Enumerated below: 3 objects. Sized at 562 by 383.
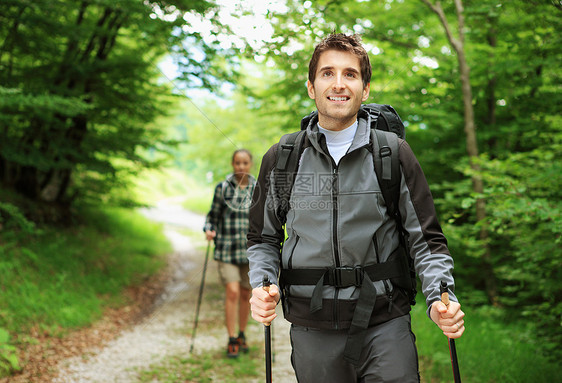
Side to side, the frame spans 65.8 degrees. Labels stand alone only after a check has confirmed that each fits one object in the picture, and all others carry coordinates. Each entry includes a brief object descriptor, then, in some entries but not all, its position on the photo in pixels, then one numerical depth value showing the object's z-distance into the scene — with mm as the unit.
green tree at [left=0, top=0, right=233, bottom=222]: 5867
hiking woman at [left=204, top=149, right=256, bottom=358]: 5371
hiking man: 2025
